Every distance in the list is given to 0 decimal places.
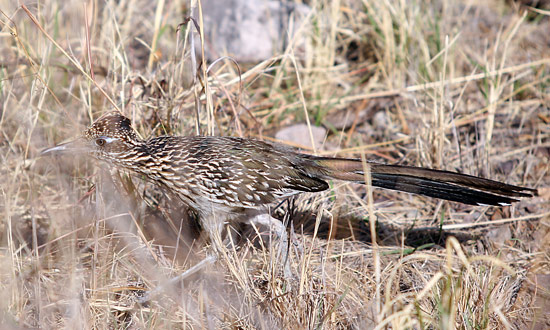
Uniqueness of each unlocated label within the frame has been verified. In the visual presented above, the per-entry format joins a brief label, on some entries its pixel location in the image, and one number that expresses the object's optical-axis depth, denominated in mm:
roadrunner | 6582
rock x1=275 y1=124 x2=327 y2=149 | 9500
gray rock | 11078
